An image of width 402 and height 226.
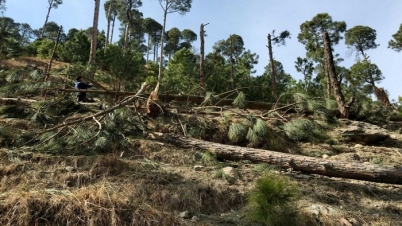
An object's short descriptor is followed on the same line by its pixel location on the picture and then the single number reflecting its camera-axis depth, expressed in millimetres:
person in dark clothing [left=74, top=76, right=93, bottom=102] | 6645
